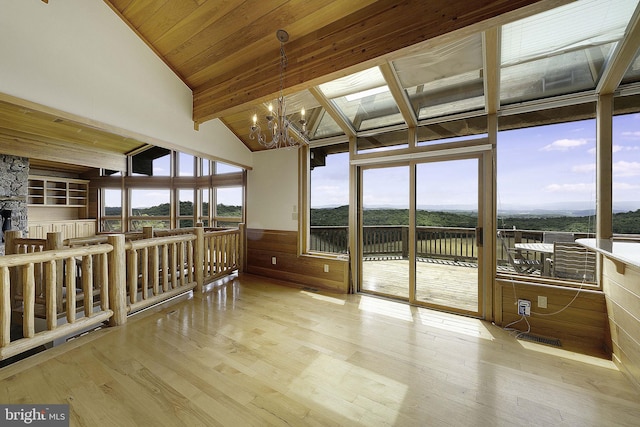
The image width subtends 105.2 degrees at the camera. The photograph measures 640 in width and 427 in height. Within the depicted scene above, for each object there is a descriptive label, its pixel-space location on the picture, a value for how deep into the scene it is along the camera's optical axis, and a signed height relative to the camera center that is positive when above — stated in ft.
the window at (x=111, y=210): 23.99 +0.31
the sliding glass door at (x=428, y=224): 10.29 -0.61
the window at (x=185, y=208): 21.62 +0.42
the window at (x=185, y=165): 21.40 +4.22
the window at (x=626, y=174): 7.41 +1.12
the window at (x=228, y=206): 18.45 +0.49
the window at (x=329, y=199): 13.21 +0.71
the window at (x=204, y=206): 20.45 +0.57
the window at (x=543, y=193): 8.27 +0.64
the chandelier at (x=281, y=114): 7.99 +3.47
